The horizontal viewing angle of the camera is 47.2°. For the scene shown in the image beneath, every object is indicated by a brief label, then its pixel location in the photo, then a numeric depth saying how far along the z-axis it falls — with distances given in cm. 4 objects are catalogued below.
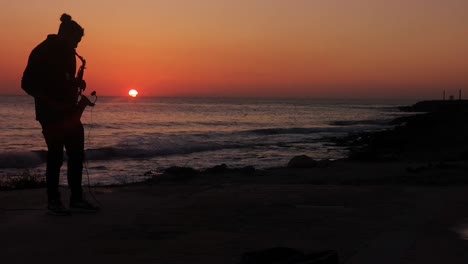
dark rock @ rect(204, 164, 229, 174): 1182
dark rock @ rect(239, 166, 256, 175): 1139
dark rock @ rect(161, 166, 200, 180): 1055
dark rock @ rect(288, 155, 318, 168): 1233
